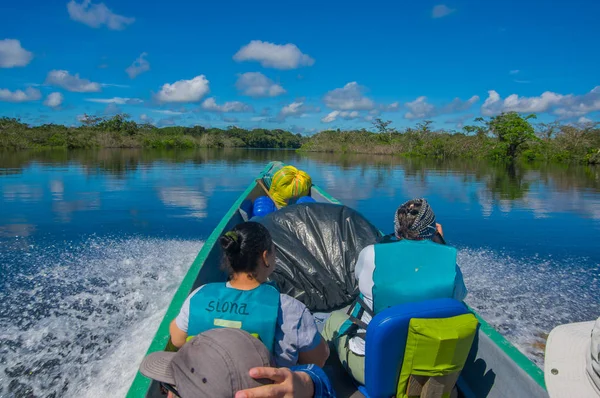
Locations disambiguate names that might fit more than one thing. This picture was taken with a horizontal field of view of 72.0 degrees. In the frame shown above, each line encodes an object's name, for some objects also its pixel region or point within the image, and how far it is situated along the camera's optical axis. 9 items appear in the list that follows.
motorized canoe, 1.93
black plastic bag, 3.62
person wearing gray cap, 1.24
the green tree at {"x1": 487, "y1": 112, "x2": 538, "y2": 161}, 35.62
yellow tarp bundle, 6.89
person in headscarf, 2.03
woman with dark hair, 1.63
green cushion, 1.80
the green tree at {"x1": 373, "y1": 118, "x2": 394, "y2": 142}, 58.59
